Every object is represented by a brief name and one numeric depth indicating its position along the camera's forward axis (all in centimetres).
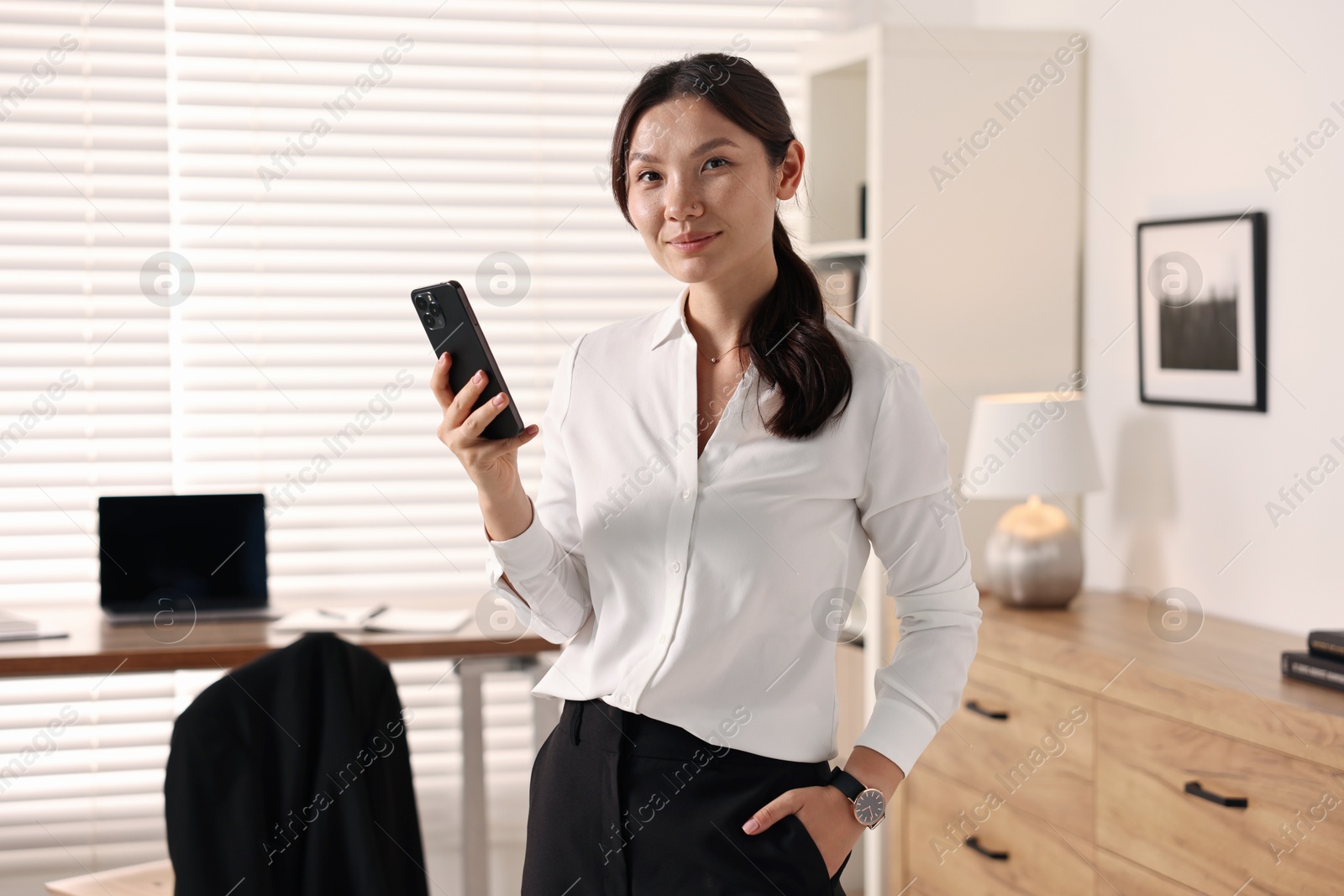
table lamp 256
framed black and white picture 230
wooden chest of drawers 178
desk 223
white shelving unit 280
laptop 260
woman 115
